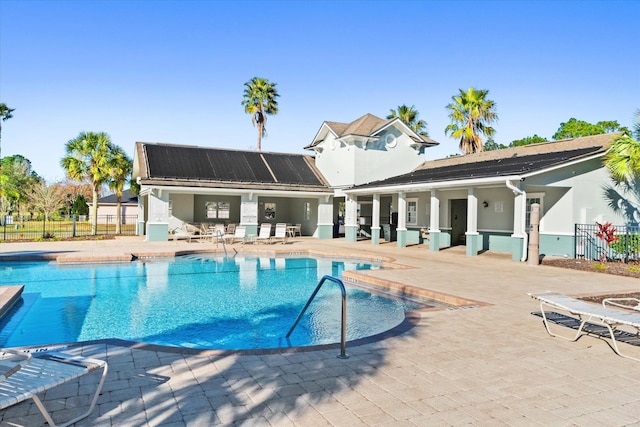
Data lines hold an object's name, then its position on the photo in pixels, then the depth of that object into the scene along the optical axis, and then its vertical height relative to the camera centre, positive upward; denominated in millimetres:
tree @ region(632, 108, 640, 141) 14691 +3340
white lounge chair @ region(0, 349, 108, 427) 2910 -1213
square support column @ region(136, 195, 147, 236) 26609 -136
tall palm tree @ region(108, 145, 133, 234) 25344 +2801
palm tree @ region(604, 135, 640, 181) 14828 +2392
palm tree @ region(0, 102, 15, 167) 23688 +5664
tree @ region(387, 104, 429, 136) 35656 +8640
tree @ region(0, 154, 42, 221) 49469 +3168
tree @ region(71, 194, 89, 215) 40281 +730
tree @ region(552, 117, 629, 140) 48281 +11048
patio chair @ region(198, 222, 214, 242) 24550 -709
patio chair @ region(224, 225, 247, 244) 21858 -944
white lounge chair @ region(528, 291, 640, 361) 5105 -1119
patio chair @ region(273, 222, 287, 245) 22716 -781
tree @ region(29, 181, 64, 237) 36650 +1320
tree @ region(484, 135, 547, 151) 52875 +10529
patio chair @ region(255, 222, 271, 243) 22719 -947
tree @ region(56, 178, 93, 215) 53231 +3156
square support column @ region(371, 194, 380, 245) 22719 -67
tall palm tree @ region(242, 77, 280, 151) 38750 +10518
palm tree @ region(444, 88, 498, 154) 30770 +7463
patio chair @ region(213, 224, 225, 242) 20631 -713
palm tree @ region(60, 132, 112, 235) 24766 +3287
